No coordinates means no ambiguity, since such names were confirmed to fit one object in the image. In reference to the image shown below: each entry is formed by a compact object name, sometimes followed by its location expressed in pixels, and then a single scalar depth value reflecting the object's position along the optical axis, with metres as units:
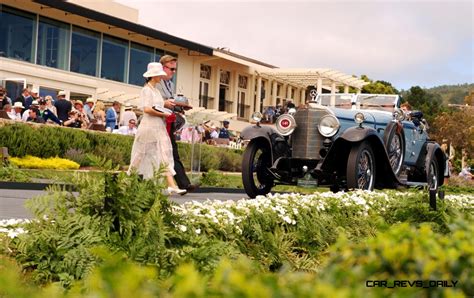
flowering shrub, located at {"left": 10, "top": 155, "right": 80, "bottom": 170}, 16.97
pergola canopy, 45.75
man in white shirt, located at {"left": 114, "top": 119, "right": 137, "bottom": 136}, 22.33
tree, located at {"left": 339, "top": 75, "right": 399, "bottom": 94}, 77.51
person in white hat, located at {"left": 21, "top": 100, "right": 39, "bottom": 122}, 19.56
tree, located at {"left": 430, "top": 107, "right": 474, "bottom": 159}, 49.22
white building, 31.59
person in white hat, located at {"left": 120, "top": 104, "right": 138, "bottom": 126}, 23.33
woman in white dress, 10.53
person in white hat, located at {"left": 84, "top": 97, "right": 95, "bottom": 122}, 22.92
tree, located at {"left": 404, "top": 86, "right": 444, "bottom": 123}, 81.10
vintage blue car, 11.95
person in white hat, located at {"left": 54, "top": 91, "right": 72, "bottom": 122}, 20.91
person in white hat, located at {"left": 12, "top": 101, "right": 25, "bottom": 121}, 19.58
